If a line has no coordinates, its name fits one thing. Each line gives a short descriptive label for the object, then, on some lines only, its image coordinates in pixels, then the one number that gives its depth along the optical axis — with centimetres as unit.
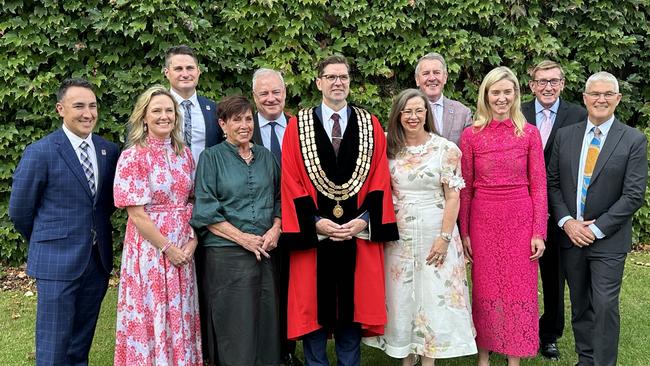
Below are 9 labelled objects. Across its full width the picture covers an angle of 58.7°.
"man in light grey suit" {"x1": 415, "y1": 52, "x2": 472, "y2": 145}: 445
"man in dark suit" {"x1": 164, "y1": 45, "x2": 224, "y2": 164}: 428
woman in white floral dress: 372
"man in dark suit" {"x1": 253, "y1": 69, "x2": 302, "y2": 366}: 420
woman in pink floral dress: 351
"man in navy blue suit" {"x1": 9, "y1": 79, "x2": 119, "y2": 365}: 356
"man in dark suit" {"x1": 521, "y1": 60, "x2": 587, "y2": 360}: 454
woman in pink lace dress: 383
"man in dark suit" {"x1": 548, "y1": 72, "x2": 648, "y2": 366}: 381
